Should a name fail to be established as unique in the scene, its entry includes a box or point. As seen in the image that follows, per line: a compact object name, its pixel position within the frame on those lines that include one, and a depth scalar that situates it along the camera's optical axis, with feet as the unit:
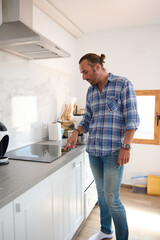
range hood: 4.83
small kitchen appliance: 4.62
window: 9.62
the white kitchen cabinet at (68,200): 4.87
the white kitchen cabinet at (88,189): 6.79
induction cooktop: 5.20
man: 4.93
